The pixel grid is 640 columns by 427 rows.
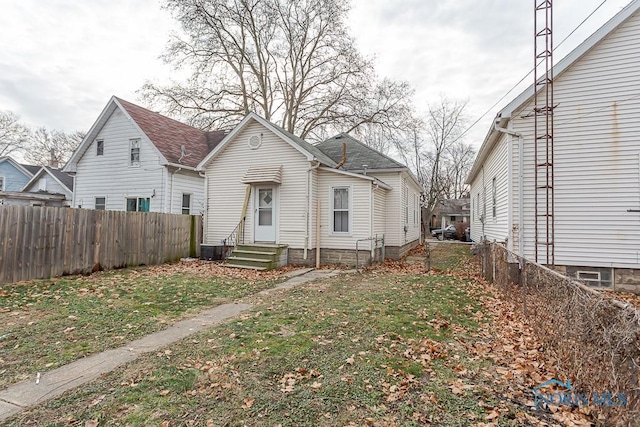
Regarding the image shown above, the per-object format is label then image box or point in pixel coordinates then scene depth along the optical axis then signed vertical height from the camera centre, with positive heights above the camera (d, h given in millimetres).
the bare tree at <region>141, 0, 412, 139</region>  22281 +11378
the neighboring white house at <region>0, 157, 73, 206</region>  20558 +2534
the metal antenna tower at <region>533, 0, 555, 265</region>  8195 +2479
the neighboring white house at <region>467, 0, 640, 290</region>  7992 +1698
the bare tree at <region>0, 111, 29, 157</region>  36438 +9877
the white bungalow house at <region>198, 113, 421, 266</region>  12070 +872
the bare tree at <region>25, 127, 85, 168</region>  39250 +9221
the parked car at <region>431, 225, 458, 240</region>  34625 -1060
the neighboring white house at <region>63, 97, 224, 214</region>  15891 +2772
